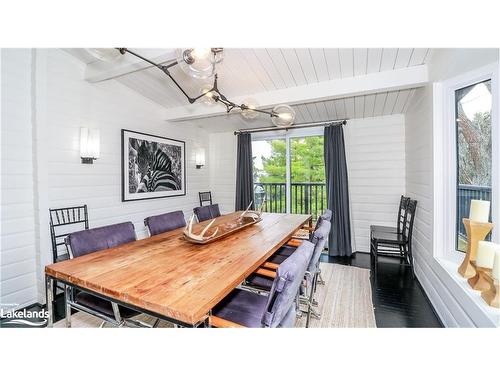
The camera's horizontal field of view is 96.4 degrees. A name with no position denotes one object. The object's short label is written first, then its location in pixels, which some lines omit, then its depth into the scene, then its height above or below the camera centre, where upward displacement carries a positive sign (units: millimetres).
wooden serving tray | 1762 -400
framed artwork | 3119 +318
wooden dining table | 927 -458
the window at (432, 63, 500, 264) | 1486 +263
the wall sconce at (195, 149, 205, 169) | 4430 +563
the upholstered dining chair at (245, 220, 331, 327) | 1680 -677
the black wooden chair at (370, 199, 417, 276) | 2734 -665
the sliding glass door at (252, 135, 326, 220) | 4133 +242
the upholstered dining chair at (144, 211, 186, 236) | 2059 -354
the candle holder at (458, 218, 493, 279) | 1446 -342
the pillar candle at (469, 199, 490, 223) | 1462 -168
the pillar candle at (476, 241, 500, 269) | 1306 -405
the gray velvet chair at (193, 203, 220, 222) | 2860 -352
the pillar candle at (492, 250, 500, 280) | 1219 -448
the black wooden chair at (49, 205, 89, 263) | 2240 -389
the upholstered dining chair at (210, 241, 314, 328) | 1023 -648
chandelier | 1322 +809
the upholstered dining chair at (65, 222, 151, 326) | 1358 -448
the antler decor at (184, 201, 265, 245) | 1725 -391
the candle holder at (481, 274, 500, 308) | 1241 -621
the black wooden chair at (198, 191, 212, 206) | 4520 -202
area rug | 1898 -1160
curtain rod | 3738 +1072
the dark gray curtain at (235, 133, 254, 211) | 4473 +306
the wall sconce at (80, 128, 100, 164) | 2549 +489
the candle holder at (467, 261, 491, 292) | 1376 -607
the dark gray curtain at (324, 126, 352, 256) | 3674 -102
